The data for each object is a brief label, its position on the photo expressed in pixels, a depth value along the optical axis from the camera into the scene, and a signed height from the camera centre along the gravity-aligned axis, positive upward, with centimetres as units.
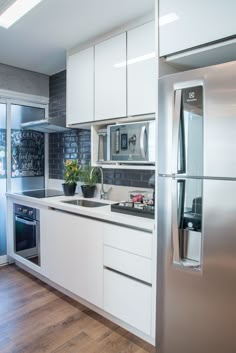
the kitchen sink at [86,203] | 285 -40
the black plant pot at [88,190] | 309 -27
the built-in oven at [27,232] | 304 -79
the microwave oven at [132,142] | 217 +20
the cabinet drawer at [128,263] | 193 -73
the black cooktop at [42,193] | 327 -35
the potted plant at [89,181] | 310 -17
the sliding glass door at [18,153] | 354 +18
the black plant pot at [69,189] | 322 -27
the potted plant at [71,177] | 322 -13
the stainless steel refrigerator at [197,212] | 138 -25
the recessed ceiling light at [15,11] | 204 +123
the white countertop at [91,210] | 197 -39
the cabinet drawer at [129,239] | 192 -55
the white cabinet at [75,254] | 230 -82
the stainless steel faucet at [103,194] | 306 -31
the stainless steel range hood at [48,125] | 311 +48
